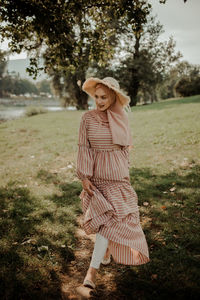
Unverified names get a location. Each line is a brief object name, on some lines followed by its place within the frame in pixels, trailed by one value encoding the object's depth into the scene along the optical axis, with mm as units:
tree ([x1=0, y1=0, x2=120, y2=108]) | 4980
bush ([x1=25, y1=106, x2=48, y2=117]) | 26453
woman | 2658
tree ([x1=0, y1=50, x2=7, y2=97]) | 81150
